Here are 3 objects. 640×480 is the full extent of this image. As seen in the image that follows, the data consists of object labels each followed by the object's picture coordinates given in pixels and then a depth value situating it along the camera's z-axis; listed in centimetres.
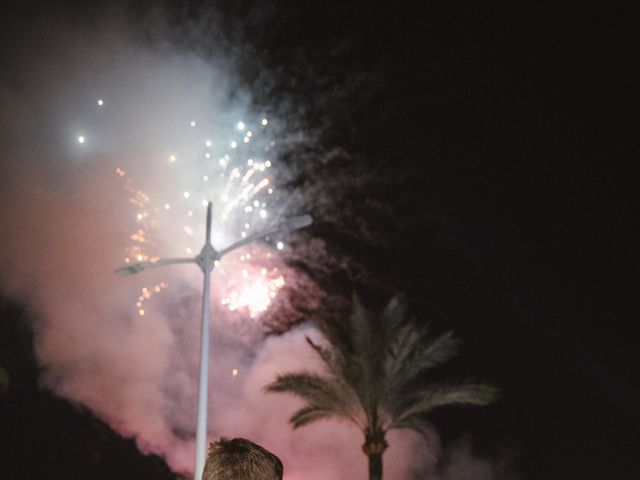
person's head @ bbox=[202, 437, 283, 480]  362
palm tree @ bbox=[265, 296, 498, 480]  1994
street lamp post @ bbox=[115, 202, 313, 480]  1263
